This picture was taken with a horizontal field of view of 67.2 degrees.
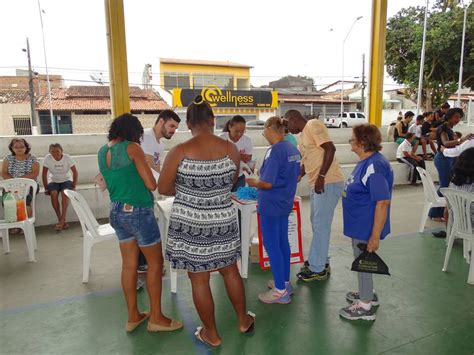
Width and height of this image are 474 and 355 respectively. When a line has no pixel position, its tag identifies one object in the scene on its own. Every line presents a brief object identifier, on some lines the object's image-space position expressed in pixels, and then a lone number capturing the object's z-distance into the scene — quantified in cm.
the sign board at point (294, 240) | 331
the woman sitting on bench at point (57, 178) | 491
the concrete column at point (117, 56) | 545
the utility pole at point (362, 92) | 2692
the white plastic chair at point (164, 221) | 297
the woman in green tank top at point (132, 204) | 213
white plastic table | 305
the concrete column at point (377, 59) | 746
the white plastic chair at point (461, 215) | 304
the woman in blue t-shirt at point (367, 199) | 218
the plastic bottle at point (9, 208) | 366
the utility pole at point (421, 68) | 1403
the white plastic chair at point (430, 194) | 432
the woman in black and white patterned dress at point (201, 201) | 190
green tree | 1605
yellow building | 1683
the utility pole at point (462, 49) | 1486
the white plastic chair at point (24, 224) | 370
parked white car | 2375
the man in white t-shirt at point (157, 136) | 319
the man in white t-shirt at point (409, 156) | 749
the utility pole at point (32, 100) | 1636
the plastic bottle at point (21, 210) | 375
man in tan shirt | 287
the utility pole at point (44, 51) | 1556
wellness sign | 1564
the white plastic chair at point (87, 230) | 313
